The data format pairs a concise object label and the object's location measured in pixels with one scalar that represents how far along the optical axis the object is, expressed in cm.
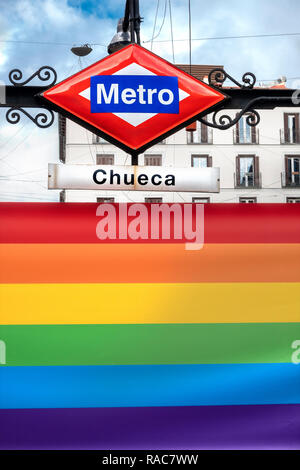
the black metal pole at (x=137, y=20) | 457
